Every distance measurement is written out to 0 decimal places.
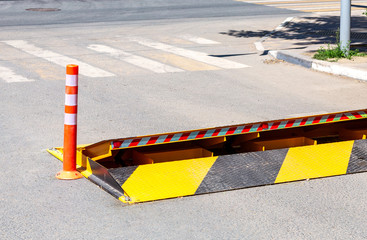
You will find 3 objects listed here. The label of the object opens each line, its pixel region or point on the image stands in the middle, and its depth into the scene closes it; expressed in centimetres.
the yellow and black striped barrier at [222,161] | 614
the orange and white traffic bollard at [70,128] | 619
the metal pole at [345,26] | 1336
